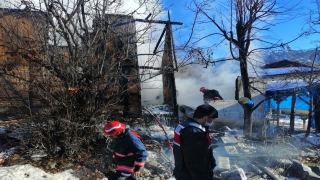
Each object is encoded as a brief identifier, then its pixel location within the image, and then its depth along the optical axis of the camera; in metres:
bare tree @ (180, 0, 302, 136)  8.18
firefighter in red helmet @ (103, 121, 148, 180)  3.94
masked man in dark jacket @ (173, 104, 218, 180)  2.71
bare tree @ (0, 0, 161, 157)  6.35
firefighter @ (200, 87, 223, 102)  11.25
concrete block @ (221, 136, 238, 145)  7.79
